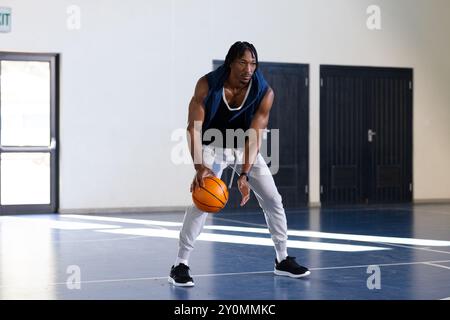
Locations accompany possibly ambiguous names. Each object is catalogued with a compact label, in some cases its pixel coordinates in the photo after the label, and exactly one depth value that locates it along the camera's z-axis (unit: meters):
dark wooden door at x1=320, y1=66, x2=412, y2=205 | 12.84
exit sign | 10.92
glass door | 11.12
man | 5.48
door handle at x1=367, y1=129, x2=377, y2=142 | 13.09
